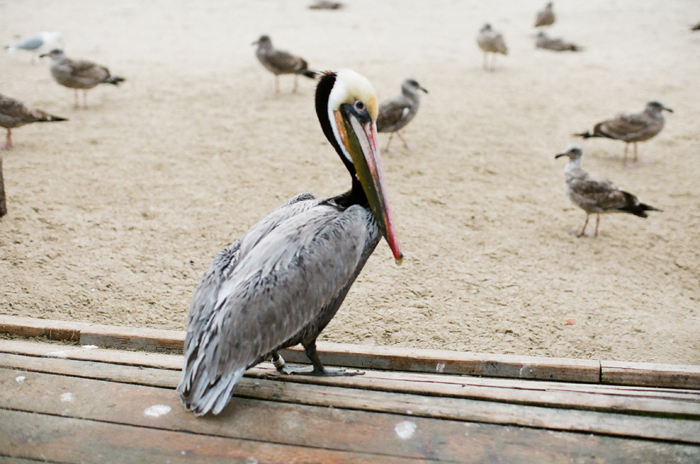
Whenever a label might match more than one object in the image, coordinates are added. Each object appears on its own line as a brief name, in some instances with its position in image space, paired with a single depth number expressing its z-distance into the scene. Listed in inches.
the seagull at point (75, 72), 318.7
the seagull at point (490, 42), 415.2
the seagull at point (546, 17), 511.5
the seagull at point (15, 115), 257.3
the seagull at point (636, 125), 271.1
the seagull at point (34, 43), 405.1
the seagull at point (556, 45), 461.1
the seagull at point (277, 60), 350.6
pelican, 93.8
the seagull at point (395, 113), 270.7
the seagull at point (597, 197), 205.9
